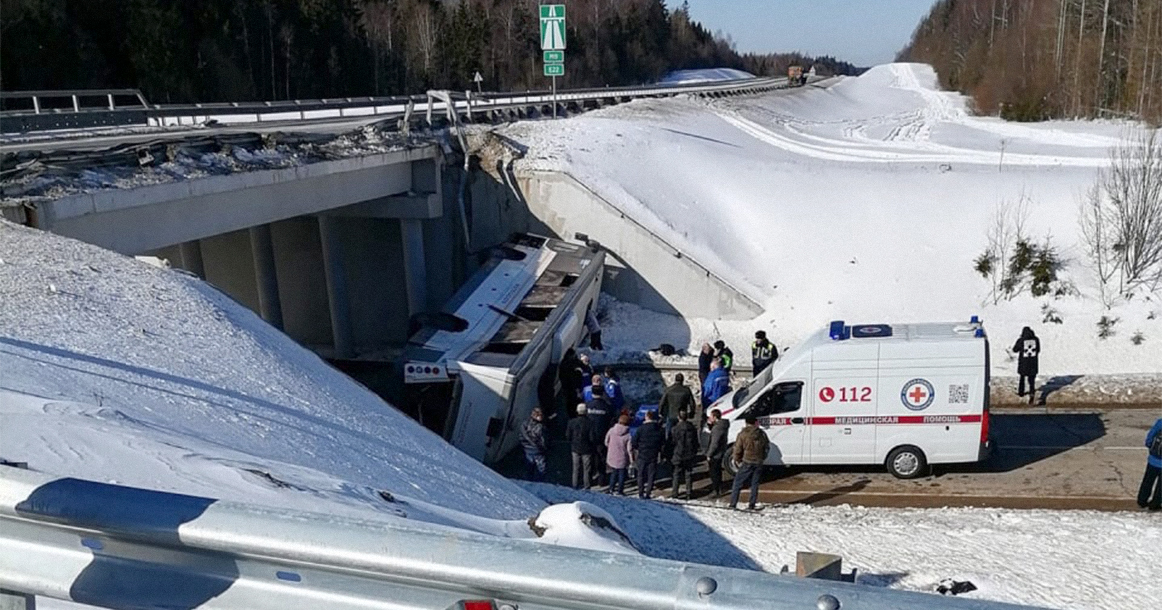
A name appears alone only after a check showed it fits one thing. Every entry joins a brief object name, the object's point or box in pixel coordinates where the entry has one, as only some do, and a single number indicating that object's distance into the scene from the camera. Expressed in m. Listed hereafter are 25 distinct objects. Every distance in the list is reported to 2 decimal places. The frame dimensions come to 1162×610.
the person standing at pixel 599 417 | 12.84
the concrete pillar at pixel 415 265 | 23.06
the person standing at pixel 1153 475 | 11.19
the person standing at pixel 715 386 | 15.48
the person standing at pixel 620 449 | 12.30
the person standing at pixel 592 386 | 13.65
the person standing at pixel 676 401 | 13.76
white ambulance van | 12.64
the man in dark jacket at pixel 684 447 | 12.28
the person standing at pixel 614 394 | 14.74
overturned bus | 14.34
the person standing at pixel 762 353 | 16.73
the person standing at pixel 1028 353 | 16.31
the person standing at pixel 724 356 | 16.69
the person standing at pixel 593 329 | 20.02
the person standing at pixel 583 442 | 12.63
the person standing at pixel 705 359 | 17.25
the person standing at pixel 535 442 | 12.89
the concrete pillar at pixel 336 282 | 22.67
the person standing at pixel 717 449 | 12.52
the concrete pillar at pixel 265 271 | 21.88
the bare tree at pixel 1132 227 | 20.50
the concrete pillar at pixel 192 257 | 21.11
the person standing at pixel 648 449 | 12.12
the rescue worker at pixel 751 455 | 11.59
